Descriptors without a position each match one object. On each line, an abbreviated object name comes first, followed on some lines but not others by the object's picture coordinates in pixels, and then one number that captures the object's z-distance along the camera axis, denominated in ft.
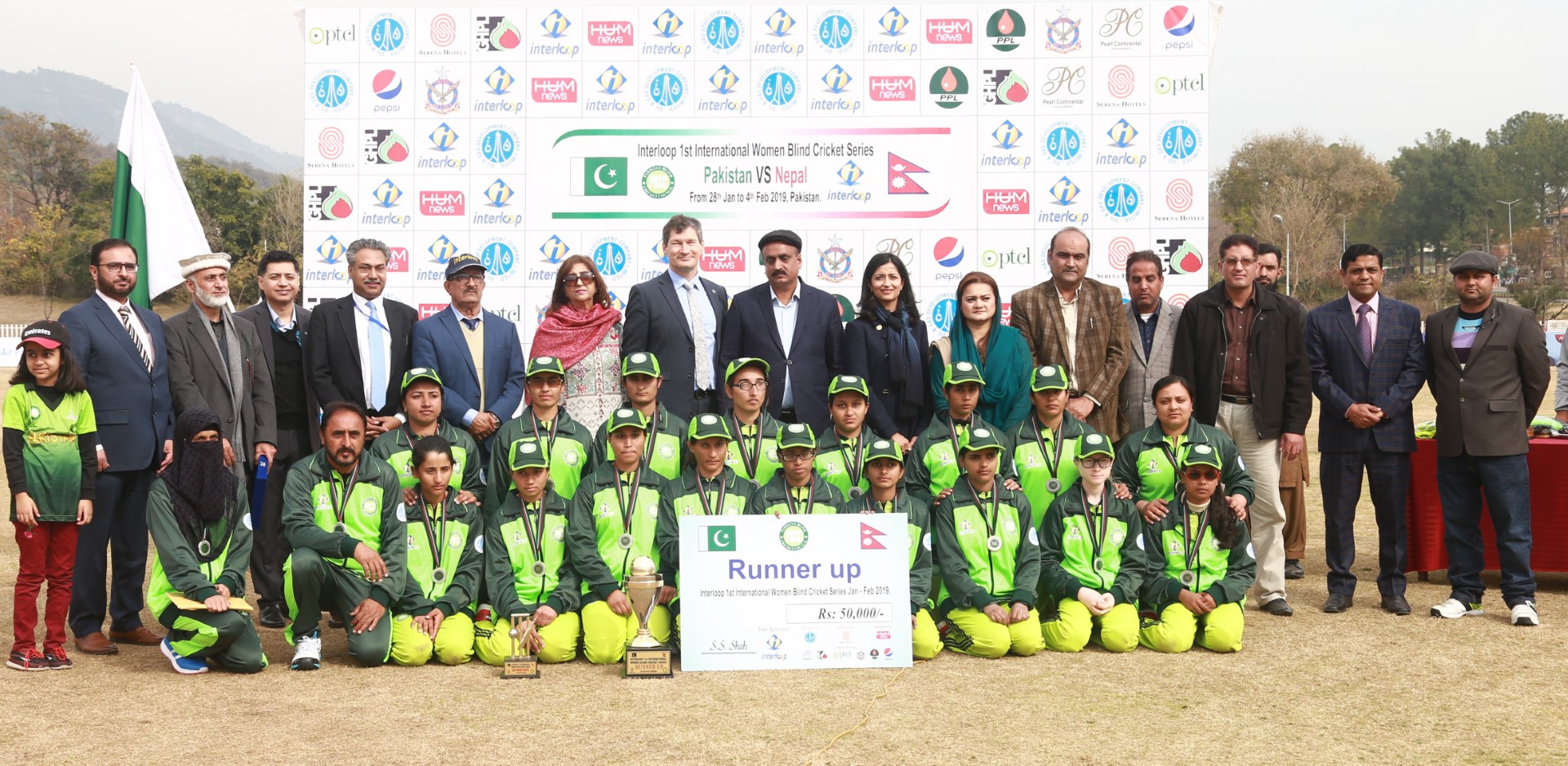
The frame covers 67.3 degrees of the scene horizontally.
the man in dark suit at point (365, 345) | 21.49
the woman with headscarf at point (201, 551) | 17.35
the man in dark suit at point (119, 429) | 18.98
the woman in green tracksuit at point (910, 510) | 18.35
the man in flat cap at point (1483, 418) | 20.89
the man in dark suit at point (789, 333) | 21.59
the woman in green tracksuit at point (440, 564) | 18.19
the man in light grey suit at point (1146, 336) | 22.79
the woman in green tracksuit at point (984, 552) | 18.65
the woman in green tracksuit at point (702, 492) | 19.06
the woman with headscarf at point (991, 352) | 21.38
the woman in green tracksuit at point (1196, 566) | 18.84
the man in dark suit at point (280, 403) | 21.88
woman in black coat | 21.40
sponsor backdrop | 26.35
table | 23.79
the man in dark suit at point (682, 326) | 21.94
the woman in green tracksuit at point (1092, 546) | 19.12
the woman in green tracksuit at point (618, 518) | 18.76
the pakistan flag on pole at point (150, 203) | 26.73
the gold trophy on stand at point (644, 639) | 17.08
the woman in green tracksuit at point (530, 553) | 18.56
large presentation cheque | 17.71
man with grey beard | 20.22
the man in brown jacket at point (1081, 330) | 22.11
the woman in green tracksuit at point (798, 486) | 18.89
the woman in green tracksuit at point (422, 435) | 19.88
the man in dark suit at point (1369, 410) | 21.65
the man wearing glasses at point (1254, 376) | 21.99
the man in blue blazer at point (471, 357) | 21.40
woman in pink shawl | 21.74
